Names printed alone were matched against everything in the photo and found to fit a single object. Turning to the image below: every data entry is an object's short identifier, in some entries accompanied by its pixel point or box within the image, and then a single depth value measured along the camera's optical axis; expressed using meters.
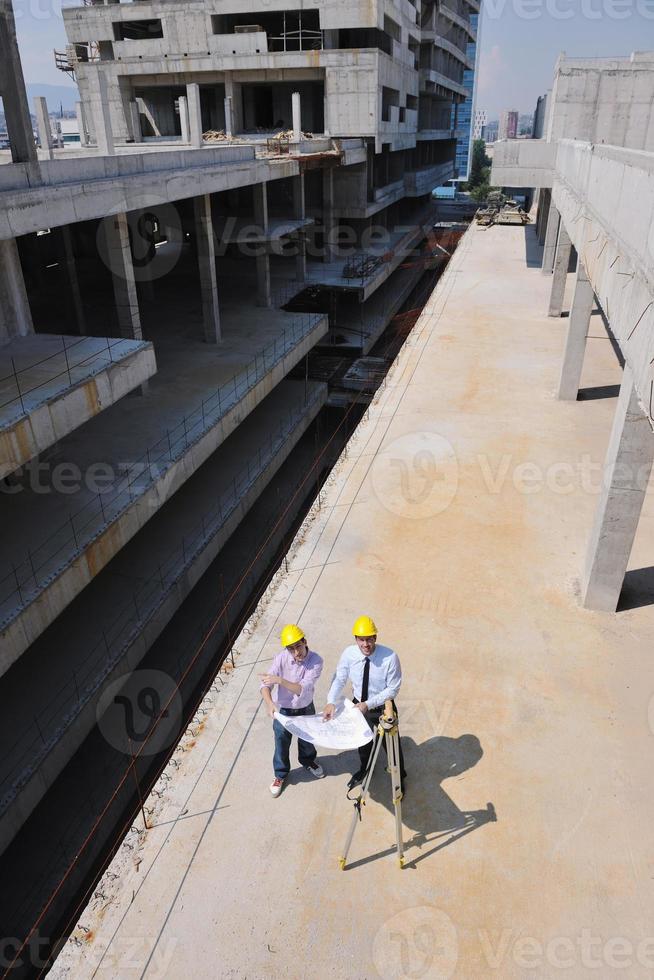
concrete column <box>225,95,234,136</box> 30.44
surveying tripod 4.82
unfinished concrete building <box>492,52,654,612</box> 5.29
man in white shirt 5.15
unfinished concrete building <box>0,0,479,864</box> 10.28
